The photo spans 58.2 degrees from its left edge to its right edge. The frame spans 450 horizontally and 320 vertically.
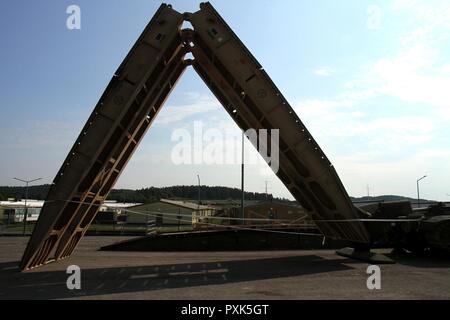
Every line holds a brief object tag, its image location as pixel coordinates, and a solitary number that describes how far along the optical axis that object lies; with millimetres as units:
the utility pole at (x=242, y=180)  34375
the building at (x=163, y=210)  52500
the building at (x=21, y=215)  55750
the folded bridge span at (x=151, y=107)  12766
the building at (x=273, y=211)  45094
